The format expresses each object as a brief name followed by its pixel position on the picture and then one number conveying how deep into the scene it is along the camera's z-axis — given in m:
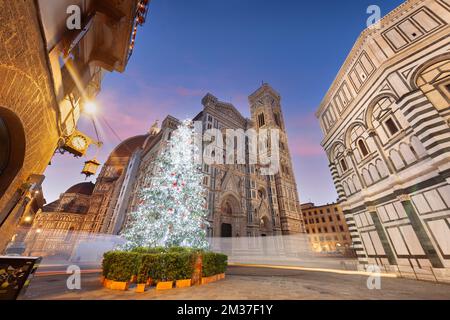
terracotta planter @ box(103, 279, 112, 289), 6.20
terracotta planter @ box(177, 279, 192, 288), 6.49
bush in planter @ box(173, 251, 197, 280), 6.57
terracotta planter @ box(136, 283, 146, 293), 5.65
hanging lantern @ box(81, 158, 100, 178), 8.32
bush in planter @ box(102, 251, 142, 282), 6.09
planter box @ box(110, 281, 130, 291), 5.95
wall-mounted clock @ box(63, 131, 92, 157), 6.89
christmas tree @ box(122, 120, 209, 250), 9.27
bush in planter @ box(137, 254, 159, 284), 6.15
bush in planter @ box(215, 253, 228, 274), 8.23
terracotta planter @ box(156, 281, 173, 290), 6.12
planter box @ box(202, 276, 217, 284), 7.23
